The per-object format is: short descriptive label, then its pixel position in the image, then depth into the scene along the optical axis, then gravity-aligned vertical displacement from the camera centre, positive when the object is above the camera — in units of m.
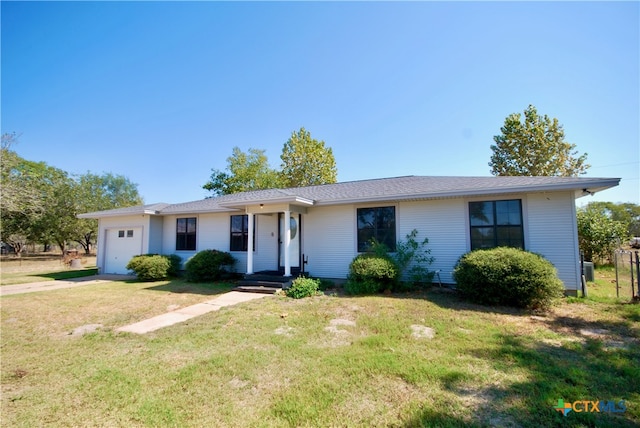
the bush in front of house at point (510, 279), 6.02 -0.88
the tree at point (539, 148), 20.69 +6.66
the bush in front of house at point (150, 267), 11.34 -1.10
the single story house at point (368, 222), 7.38 +0.59
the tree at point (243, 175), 30.16 +6.96
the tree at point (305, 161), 27.38 +7.58
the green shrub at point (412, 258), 8.41 -0.57
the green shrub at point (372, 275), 7.82 -1.01
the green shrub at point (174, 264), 12.07 -1.07
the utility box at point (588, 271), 8.47 -0.97
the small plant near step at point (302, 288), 7.92 -1.41
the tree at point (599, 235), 11.86 +0.16
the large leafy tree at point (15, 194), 14.98 +2.53
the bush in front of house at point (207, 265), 10.59 -0.97
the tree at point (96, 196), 27.19 +5.08
